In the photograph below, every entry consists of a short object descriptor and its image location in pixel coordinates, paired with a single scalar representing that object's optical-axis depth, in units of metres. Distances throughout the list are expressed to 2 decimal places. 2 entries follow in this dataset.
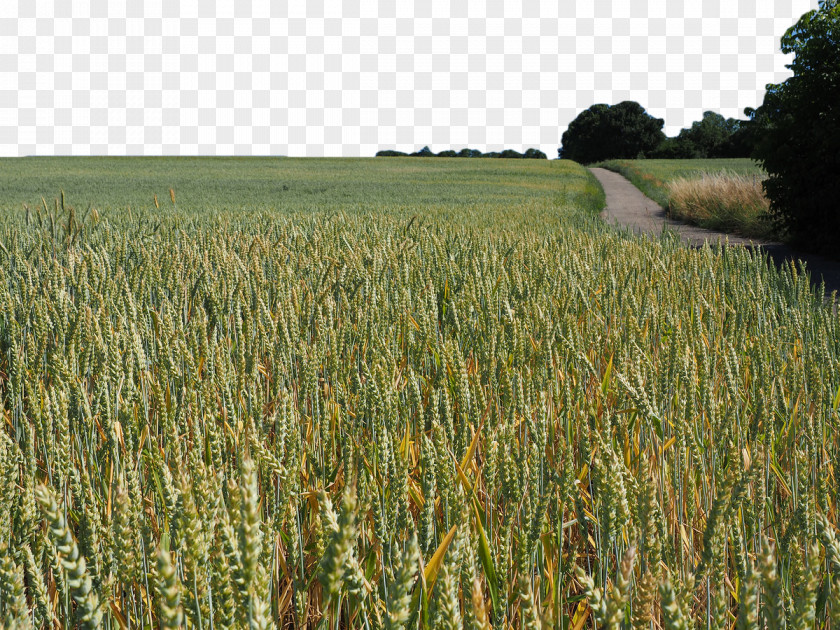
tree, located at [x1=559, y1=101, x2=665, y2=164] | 75.12
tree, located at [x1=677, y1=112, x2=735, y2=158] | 67.06
